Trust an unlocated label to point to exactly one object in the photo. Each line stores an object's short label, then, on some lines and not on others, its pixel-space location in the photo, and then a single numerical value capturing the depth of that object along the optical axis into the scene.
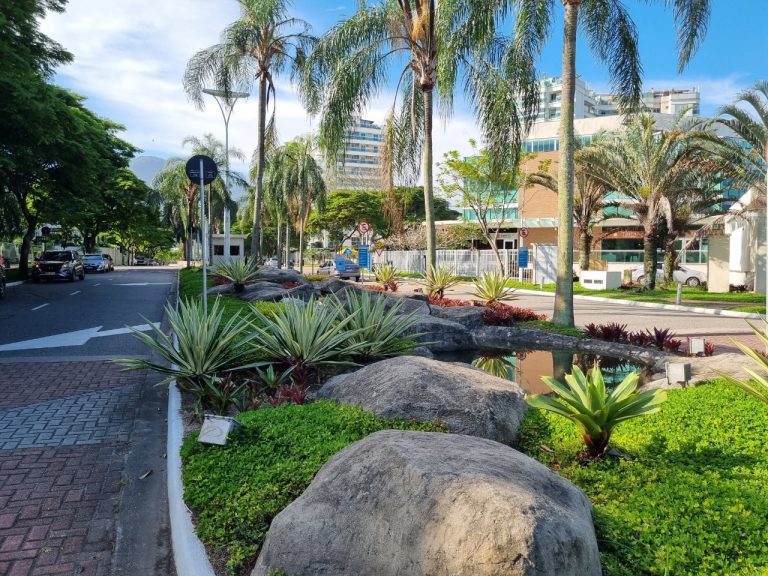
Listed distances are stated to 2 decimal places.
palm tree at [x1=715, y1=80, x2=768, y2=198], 19.05
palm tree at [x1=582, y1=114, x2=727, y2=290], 23.41
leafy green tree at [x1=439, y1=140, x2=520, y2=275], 34.59
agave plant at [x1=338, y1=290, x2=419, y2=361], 7.49
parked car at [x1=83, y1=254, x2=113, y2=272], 44.67
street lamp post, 21.98
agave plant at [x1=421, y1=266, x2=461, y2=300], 17.25
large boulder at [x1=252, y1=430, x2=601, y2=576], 2.52
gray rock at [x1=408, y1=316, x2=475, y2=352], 11.32
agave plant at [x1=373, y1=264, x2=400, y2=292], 19.70
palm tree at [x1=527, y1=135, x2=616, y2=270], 31.17
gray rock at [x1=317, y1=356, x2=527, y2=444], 4.96
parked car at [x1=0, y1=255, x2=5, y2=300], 19.36
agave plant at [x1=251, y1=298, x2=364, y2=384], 6.86
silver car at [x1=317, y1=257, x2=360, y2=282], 36.69
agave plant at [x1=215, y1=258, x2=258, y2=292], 18.49
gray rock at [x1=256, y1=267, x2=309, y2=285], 20.55
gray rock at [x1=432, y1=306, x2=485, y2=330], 13.16
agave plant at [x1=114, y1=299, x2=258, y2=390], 6.40
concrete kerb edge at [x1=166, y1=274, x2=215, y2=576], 3.24
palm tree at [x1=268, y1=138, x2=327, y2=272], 44.09
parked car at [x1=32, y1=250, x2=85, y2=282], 28.64
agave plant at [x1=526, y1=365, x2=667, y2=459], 4.23
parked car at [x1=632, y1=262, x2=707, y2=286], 32.06
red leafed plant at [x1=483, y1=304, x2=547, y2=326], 13.31
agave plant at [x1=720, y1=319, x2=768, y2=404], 4.89
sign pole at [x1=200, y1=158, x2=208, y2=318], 9.02
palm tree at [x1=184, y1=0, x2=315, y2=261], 20.91
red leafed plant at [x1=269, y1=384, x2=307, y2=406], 5.92
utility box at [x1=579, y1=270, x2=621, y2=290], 28.53
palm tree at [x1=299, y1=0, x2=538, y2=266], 13.35
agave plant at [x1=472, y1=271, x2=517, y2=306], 16.62
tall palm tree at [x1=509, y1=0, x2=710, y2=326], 12.32
